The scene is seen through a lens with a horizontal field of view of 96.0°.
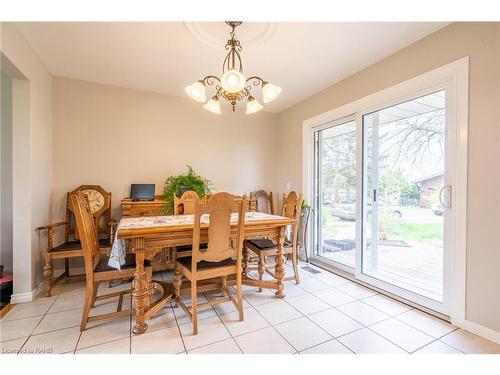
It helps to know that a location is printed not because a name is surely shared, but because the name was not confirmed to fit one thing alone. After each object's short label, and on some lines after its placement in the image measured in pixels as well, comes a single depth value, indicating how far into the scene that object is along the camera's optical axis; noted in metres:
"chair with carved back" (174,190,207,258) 2.67
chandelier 1.60
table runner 1.71
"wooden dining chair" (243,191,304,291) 2.43
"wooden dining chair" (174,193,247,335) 1.70
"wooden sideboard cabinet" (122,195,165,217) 2.87
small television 3.11
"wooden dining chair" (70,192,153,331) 1.64
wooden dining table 1.71
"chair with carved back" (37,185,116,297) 2.30
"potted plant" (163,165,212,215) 3.05
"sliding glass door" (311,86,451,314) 2.08
